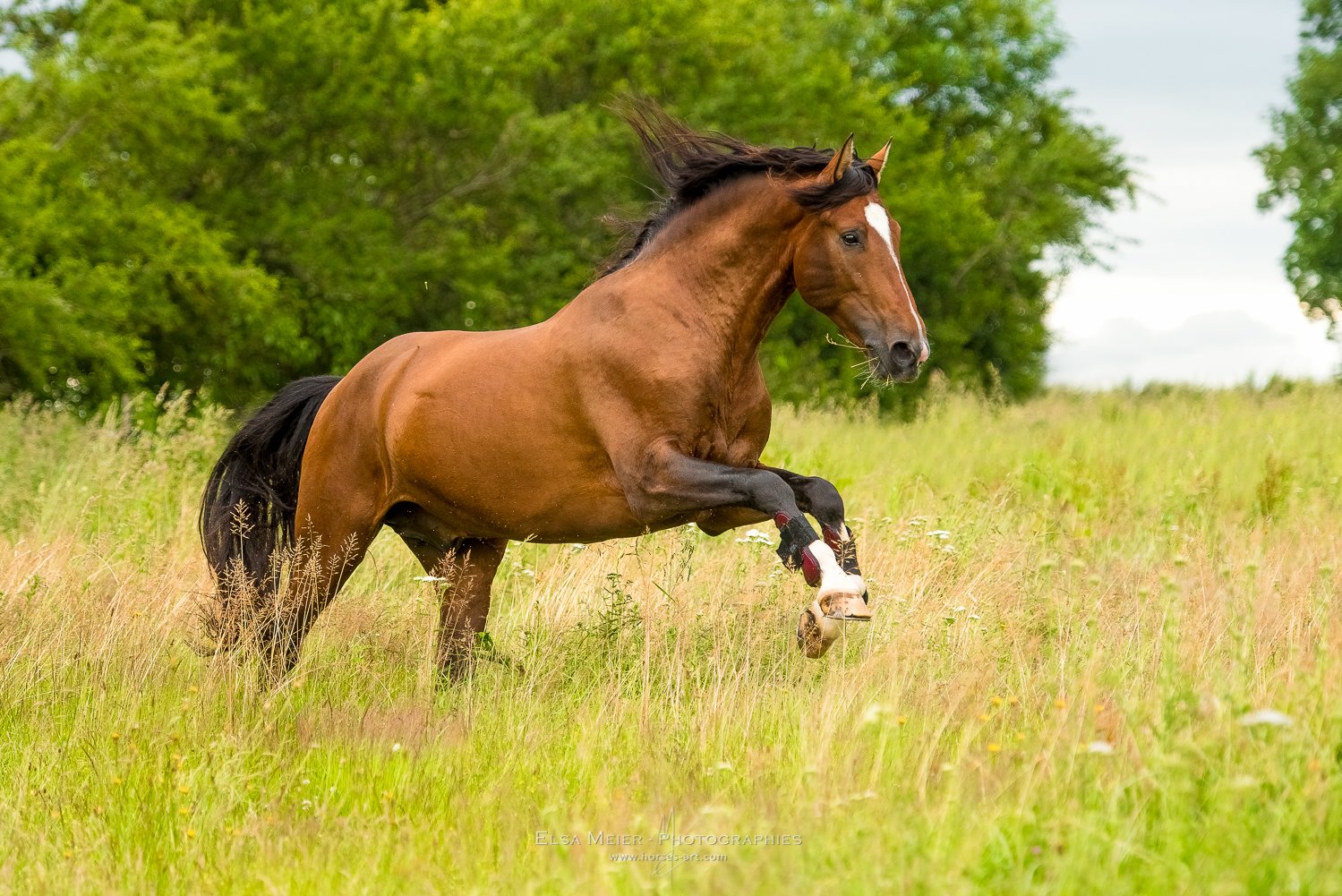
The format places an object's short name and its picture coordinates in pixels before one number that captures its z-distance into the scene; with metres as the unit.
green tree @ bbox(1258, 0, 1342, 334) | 67.31
